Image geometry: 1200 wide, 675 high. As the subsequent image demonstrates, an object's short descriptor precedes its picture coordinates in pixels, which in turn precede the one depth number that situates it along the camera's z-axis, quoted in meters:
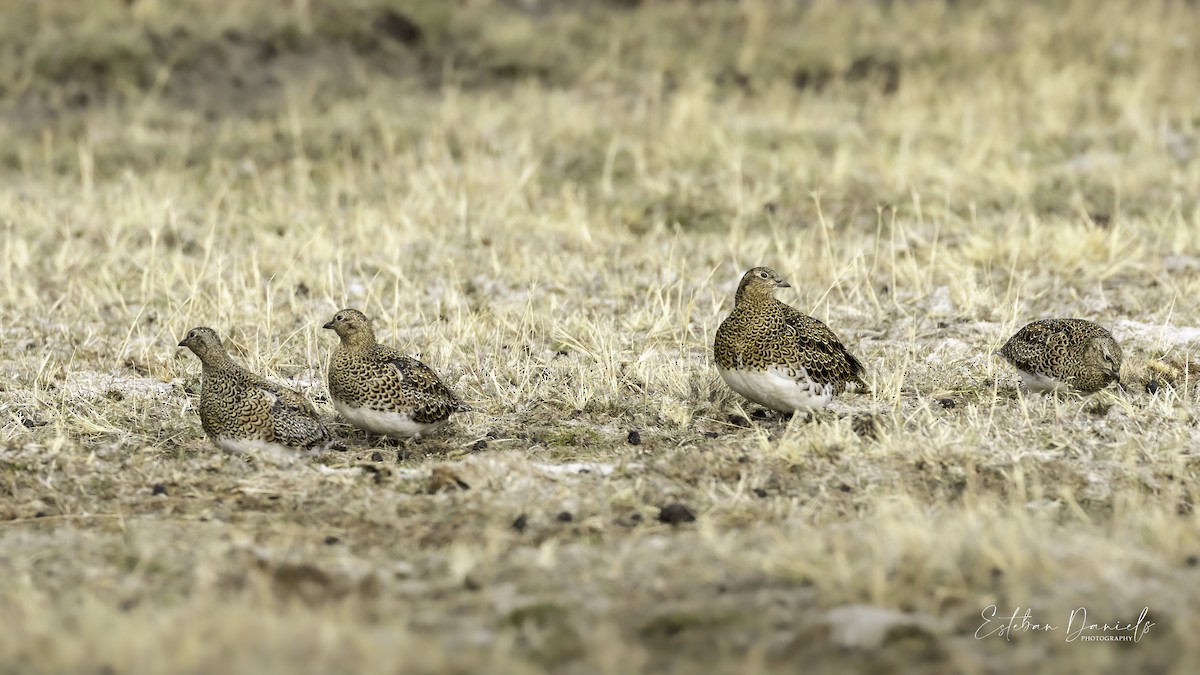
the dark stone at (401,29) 35.84
